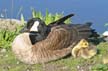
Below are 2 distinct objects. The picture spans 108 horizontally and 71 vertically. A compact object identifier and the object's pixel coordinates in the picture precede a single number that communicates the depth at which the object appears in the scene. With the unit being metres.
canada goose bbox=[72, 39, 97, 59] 10.17
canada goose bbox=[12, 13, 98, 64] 10.02
